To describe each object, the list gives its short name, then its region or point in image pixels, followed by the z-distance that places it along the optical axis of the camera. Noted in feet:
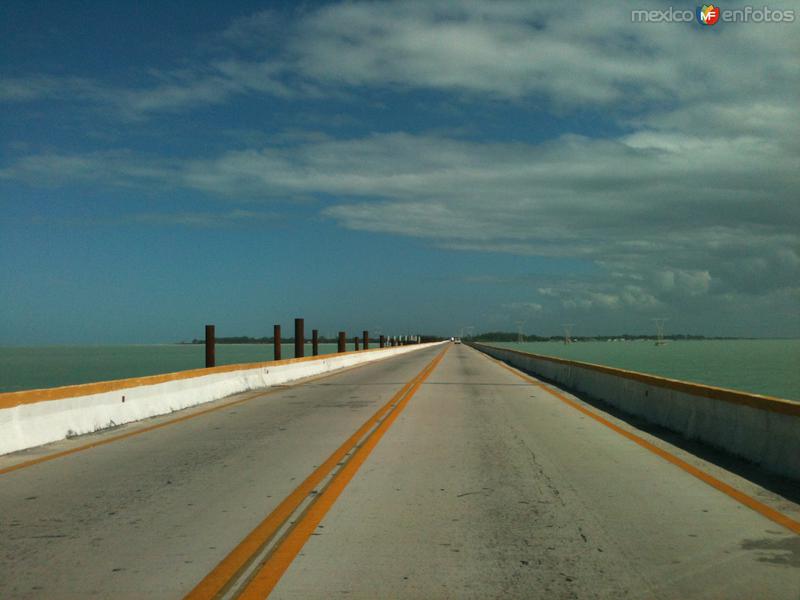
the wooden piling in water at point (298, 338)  143.43
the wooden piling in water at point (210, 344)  89.67
